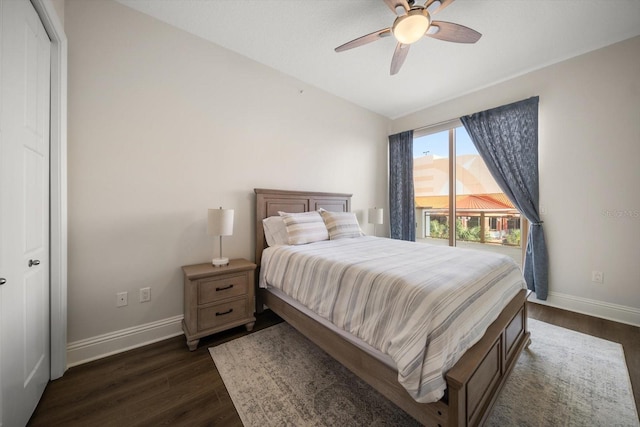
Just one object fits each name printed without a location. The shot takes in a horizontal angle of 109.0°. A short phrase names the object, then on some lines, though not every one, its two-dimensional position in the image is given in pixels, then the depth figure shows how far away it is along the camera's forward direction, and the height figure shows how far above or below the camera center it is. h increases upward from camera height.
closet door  1.01 -0.01
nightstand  1.86 -0.76
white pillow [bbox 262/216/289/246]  2.50 -0.22
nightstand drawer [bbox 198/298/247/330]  1.90 -0.90
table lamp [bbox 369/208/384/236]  3.79 -0.06
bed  0.99 -0.87
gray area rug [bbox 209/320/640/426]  1.26 -1.13
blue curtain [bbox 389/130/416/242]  4.02 +0.46
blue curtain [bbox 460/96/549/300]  2.74 +0.65
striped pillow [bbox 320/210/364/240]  2.76 -0.16
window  3.29 +0.24
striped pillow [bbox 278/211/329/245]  2.45 -0.18
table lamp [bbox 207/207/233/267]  2.00 -0.10
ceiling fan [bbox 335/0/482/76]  1.65 +1.45
